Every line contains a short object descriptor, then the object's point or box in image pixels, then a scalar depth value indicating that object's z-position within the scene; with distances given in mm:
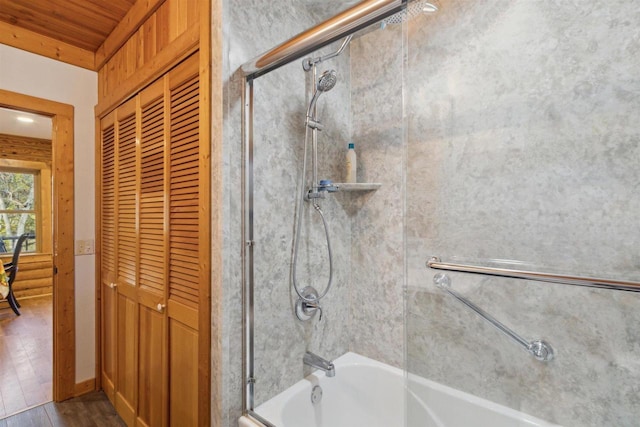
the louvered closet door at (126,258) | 1889
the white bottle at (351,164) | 1822
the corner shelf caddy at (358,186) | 1645
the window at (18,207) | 5062
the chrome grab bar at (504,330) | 1272
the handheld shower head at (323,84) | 1525
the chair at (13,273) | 4117
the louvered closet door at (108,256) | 2148
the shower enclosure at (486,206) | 1108
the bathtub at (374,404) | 1332
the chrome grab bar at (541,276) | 1043
